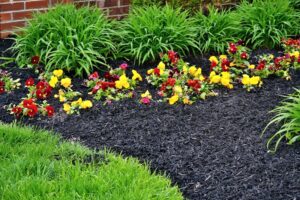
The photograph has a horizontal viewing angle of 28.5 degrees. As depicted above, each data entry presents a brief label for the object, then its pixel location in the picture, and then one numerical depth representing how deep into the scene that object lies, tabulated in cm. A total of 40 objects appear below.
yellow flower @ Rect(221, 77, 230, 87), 506
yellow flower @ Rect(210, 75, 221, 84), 509
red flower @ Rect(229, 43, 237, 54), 567
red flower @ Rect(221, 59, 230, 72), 535
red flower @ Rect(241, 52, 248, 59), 565
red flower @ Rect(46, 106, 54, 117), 463
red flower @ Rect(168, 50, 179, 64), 543
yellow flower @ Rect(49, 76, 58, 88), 507
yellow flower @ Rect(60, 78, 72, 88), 502
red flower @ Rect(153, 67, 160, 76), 520
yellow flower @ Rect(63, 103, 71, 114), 467
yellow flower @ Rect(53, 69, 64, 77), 520
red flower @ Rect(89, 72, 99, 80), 515
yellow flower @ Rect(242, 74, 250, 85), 505
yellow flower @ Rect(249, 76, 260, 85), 505
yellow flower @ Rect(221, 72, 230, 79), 509
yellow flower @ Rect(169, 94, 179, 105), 475
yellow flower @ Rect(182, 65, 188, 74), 522
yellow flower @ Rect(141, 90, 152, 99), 484
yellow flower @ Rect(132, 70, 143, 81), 517
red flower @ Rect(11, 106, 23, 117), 464
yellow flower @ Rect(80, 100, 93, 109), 470
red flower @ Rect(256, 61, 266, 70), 533
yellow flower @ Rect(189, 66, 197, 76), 520
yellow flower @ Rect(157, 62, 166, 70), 525
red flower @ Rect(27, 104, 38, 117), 460
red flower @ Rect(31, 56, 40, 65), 553
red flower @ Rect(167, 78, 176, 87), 495
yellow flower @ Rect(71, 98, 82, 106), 474
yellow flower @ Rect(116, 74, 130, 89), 503
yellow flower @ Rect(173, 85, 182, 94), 484
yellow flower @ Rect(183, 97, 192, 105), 476
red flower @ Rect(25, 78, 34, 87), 504
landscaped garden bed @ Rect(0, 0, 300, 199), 387
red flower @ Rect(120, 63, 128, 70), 532
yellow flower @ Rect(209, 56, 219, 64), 545
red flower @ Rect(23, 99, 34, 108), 463
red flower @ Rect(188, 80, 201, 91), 493
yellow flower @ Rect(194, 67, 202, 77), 517
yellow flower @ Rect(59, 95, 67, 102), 486
